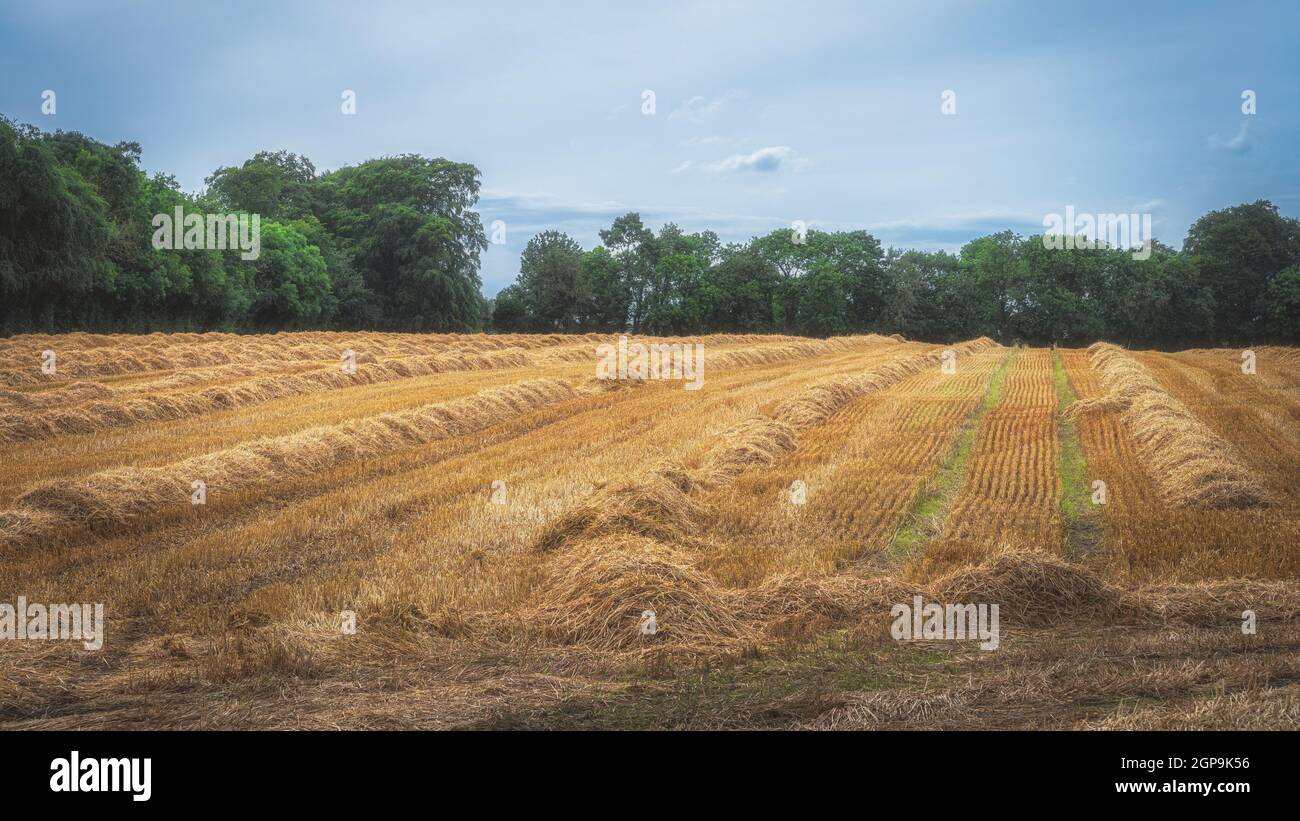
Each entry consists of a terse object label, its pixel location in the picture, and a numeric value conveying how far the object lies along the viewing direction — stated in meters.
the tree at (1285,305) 62.91
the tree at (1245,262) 67.62
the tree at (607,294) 79.31
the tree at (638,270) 80.81
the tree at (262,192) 77.25
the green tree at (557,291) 74.00
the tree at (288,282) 61.28
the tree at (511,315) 75.12
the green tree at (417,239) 70.00
